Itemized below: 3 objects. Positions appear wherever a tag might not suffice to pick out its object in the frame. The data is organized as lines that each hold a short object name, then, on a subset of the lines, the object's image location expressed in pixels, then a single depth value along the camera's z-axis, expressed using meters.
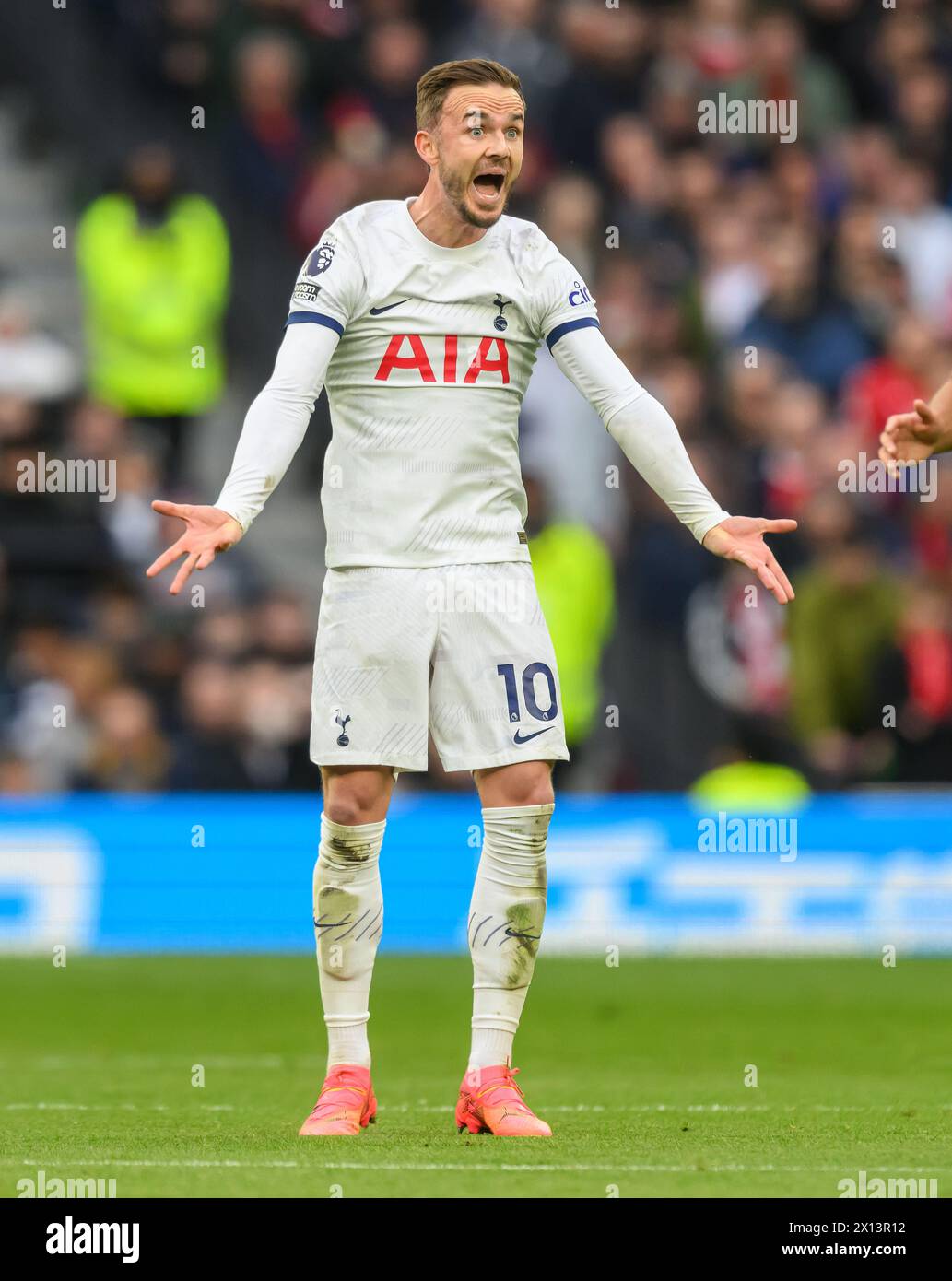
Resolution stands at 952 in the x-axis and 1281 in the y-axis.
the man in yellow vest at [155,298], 14.93
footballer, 6.57
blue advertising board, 12.73
